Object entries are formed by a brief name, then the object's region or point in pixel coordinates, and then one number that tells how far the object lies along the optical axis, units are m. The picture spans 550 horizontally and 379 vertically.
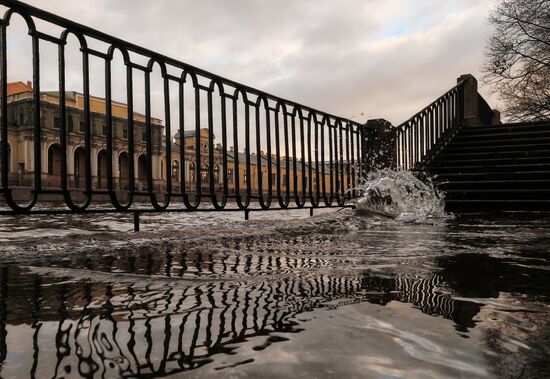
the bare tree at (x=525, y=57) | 23.62
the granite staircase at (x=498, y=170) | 8.71
